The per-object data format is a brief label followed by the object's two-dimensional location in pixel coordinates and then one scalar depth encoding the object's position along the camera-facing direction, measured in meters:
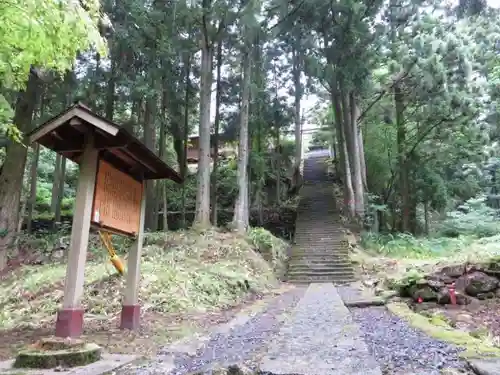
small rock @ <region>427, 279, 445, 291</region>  8.16
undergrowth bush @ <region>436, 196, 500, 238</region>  16.62
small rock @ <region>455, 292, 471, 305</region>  7.85
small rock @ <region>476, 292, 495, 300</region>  8.05
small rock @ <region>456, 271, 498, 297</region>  8.16
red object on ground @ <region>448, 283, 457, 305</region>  7.86
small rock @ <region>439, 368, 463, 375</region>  3.36
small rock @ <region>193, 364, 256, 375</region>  3.39
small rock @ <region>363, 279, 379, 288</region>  11.29
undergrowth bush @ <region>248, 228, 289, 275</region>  14.11
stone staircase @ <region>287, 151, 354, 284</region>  13.56
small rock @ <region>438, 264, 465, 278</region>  8.66
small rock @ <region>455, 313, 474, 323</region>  6.66
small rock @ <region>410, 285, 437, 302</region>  8.09
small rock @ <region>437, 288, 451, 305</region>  7.89
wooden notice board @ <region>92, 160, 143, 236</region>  5.41
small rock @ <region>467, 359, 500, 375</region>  3.22
